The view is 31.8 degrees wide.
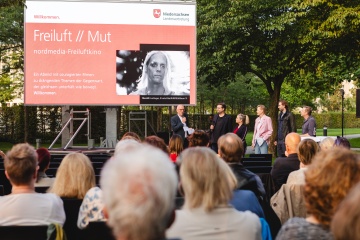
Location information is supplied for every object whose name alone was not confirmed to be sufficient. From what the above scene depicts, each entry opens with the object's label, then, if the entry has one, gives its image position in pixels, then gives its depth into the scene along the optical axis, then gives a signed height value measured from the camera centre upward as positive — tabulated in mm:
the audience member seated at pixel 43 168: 5945 -654
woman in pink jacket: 14453 -716
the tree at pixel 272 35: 22844 +2448
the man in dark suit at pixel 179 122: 14594 -495
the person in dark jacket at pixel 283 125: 14430 -547
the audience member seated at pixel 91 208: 4629 -797
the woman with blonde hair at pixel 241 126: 14094 -564
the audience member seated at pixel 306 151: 6125 -484
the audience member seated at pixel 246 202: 4500 -724
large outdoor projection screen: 18328 +1432
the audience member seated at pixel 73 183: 4965 -661
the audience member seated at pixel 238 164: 5547 -559
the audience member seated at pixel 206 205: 3217 -536
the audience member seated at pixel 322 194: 2771 -412
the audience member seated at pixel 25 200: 4168 -665
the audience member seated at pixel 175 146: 8023 -577
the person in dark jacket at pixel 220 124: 14227 -522
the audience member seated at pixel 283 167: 7043 -742
